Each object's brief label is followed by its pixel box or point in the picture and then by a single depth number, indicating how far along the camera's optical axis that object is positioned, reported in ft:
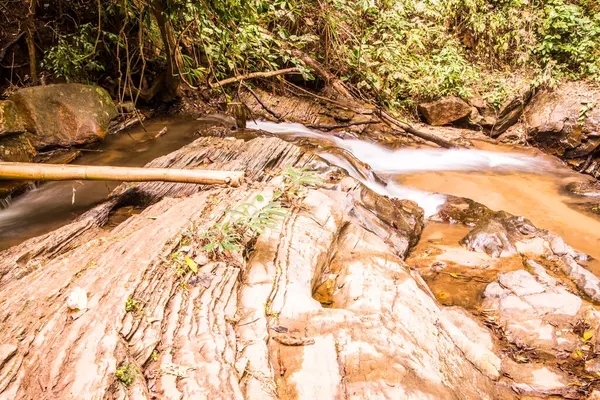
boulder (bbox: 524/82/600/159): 25.43
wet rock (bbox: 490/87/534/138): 29.63
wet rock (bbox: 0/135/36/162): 17.33
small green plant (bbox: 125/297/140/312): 6.32
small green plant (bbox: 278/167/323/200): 11.29
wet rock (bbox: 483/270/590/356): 9.92
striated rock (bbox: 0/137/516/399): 5.36
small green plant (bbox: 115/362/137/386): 5.03
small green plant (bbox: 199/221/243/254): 8.03
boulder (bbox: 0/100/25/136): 17.55
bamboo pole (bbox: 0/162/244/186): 11.49
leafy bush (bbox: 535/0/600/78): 29.66
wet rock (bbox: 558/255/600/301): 12.07
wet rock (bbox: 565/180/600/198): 21.06
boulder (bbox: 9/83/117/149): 19.97
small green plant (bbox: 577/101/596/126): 25.71
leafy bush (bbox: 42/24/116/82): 23.48
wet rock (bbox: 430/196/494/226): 17.17
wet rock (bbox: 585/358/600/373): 9.02
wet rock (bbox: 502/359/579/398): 8.23
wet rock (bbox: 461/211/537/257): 14.40
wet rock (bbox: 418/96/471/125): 30.66
